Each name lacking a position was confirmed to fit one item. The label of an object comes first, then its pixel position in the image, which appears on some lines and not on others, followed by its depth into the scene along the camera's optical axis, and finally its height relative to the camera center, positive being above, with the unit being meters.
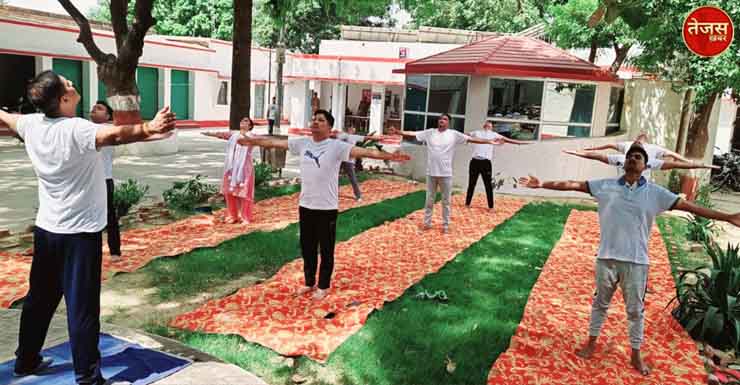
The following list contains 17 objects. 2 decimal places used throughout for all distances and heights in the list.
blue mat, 3.85 -1.85
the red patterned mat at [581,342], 5.01 -2.07
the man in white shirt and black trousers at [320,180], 6.00 -0.77
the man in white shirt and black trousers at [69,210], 3.51 -0.71
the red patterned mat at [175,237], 6.68 -2.05
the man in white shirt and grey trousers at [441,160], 9.69 -0.80
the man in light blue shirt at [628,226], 4.91 -0.85
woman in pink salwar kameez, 9.27 -1.17
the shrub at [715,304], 6.01 -1.81
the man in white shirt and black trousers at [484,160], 11.72 -0.95
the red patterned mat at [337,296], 5.41 -2.04
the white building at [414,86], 15.05 +0.63
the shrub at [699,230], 10.61 -1.84
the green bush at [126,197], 9.77 -1.73
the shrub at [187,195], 10.98 -1.88
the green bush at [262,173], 13.29 -1.65
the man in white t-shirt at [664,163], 5.98 -0.40
